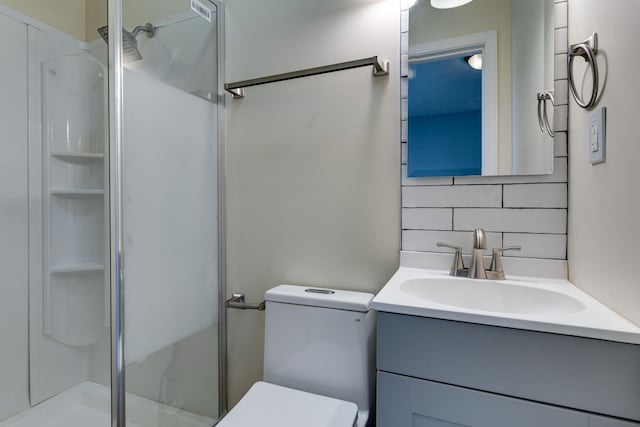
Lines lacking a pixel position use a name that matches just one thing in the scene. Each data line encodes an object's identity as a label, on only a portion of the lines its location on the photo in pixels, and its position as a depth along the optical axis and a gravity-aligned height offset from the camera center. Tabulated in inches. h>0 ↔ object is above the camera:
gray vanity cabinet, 25.5 -14.2
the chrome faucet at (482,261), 41.5 -6.4
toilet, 39.0 -20.5
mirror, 42.1 +16.2
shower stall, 45.1 -0.8
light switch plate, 31.1 +7.4
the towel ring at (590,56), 32.5 +15.5
